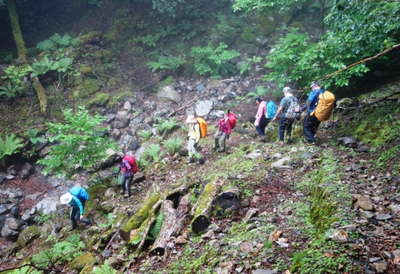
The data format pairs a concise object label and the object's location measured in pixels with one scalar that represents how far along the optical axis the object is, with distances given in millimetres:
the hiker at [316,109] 7066
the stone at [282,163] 6806
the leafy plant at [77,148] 9008
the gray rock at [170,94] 15531
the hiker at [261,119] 9328
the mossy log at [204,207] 5305
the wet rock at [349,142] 7055
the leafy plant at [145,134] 13172
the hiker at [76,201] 7945
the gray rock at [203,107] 14250
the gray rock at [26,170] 11992
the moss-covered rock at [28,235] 8907
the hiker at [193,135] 9188
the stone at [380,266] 2967
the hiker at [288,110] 8031
